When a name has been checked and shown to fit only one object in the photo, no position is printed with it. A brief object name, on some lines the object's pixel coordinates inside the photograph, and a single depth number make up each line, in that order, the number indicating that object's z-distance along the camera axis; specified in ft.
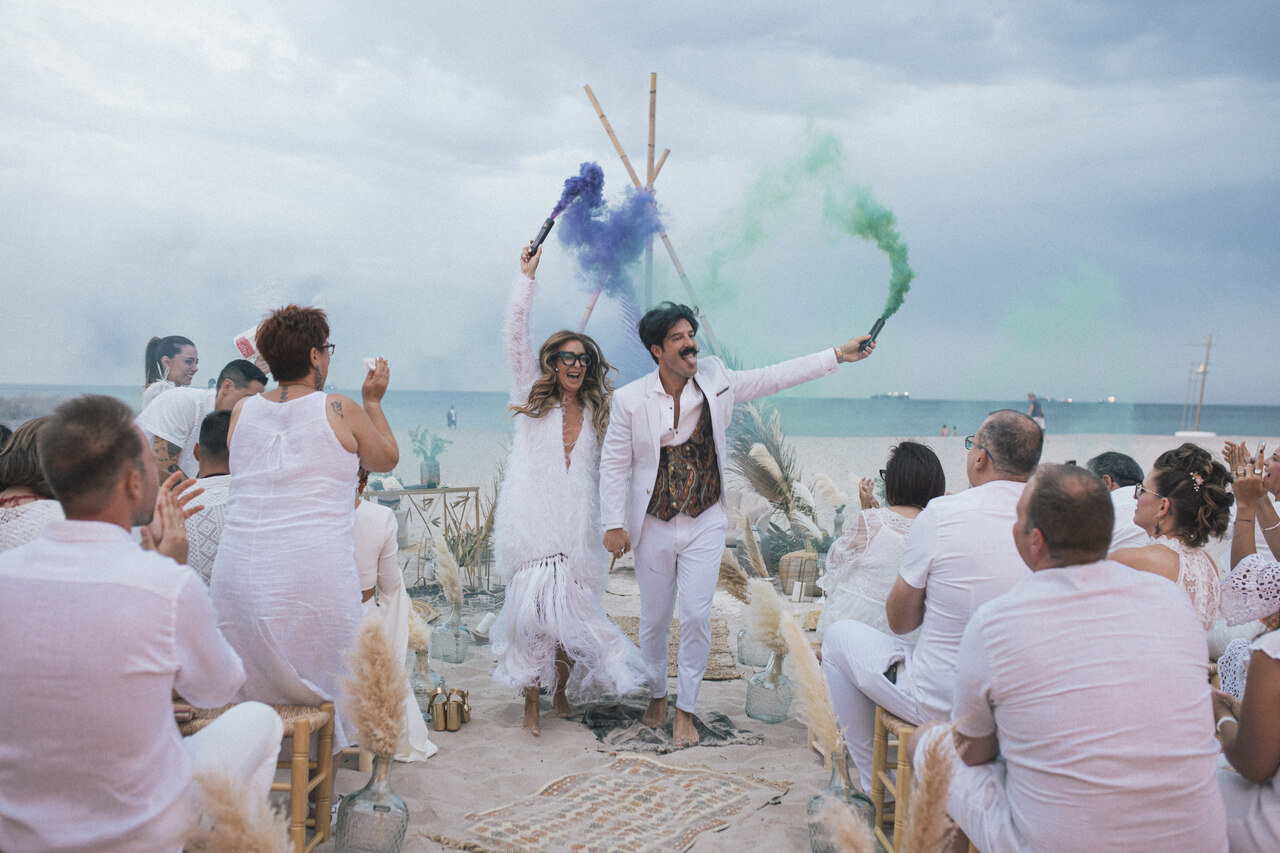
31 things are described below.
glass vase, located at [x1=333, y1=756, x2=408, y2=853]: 8.98
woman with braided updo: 10.55
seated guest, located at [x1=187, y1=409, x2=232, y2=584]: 11.50
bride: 14.49
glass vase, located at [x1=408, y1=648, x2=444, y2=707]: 15.37
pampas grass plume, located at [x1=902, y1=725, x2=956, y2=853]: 5.06
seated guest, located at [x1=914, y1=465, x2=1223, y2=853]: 6.38
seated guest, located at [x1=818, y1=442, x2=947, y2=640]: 11.78
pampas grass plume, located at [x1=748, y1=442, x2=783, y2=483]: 25.43
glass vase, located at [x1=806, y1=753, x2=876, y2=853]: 8.73
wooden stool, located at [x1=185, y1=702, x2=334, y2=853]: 8.94
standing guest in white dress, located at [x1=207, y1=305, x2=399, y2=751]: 10.03
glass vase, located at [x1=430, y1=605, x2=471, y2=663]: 17.74
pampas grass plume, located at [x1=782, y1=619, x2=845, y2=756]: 7.41
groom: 14.48
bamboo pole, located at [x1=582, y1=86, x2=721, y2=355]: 20.27
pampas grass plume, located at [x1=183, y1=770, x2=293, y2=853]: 5.70
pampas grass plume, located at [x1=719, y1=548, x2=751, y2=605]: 15.99
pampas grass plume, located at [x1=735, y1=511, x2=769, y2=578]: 16.78
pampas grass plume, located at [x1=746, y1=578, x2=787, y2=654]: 13.94
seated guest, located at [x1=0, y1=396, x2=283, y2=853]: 6.16
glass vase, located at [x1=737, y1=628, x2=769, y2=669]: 16.57
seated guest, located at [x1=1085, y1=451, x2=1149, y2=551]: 11.55
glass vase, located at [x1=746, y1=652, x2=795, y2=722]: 15.01
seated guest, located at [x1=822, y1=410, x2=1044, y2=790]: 9.32
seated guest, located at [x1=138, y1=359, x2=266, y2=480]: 14.51
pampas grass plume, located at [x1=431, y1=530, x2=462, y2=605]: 16.56
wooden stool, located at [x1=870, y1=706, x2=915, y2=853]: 9.10
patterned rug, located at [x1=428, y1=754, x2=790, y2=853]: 10.56
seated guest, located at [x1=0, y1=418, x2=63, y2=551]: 9.30
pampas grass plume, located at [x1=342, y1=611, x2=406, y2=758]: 7.99
